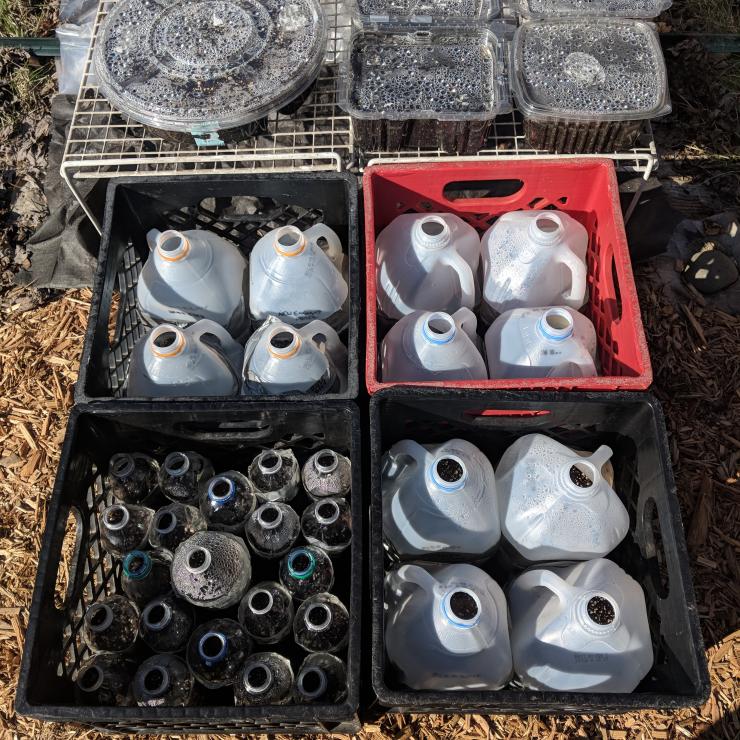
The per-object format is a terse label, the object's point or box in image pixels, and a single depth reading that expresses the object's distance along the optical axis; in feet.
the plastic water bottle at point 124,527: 5.92
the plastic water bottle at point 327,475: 6.18
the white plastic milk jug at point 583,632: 5.22
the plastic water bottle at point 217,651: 5.59
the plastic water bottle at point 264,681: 5.41
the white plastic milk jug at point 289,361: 6.20
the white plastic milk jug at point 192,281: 6.70
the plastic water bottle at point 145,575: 5.87
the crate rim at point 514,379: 5.93
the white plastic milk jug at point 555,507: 5.78
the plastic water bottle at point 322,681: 5.50
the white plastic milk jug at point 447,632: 5.21
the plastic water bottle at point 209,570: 5.57
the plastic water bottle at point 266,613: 5.70
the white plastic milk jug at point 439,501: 5.72
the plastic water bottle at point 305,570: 5.81
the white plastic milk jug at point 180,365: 6.14
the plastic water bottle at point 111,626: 5.71
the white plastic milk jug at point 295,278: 6.64
